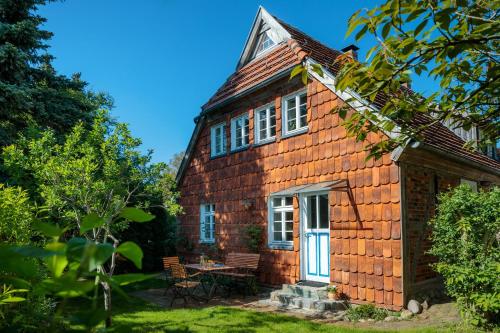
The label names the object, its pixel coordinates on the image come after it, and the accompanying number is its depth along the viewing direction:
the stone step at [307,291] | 9.34
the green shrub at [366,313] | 8.12
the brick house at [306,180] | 8.68
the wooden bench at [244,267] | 11.00
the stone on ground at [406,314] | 7.84
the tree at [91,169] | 7.76
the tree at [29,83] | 11.77
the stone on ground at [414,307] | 7.96
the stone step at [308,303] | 8.82
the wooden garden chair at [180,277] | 9.91
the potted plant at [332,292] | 9.15
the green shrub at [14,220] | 2.91
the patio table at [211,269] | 10.33
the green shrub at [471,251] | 6.66
